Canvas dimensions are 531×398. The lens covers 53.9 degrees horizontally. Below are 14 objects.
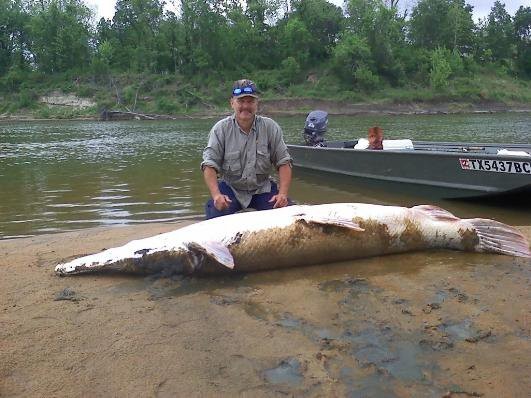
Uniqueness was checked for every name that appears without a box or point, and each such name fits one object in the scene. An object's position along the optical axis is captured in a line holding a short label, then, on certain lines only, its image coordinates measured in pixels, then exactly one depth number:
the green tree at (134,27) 74.38
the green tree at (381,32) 66.12
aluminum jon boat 8.08
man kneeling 5.41
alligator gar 4.36
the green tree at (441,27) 76.31
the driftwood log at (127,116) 50.59
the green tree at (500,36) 77.25
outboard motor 12.41
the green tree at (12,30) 79.38
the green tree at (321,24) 73.69
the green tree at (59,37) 74.88
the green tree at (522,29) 77.81
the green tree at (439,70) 59.53
